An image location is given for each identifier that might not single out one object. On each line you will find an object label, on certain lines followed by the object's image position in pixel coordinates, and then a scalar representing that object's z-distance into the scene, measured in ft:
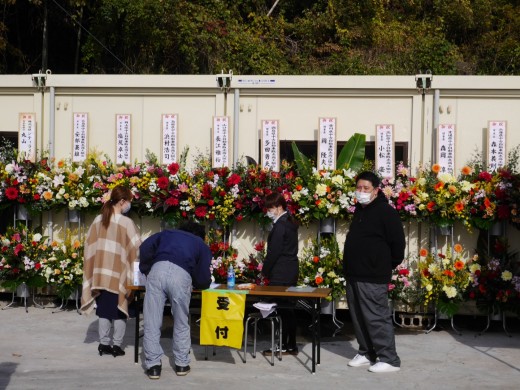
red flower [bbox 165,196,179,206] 36.05
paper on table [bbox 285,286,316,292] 28.37
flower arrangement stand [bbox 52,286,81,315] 38.09
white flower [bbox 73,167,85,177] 37.52
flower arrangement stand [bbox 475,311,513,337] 34.60
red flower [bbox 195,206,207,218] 36.05
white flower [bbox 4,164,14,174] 37.55
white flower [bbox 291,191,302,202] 35.22
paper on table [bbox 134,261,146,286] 30.45
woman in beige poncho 29.60
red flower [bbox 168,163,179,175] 36.70
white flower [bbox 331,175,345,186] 35.29
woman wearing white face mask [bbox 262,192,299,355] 30.09
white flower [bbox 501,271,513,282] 33.81
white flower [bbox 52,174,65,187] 37.40
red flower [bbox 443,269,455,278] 34.42
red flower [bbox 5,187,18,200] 37.47
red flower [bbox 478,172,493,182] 34.53
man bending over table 26.48
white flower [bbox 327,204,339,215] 35.01
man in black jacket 27.48
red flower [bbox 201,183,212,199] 35.86
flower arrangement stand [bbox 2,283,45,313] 38.40
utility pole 65.44
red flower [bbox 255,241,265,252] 36.06
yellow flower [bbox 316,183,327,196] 34.88
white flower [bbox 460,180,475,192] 34.40
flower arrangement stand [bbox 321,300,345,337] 35.58
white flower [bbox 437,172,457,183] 34.71
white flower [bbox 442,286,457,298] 33.99
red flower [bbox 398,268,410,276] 34.81
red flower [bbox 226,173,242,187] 35.68
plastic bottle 30.19
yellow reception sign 27.86
